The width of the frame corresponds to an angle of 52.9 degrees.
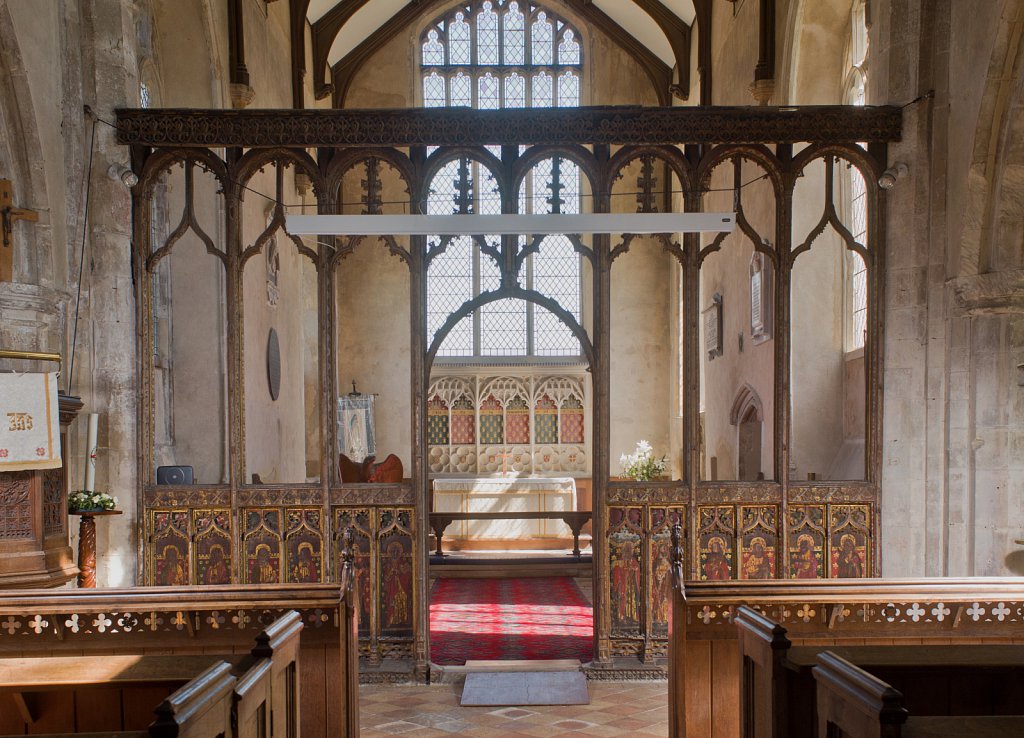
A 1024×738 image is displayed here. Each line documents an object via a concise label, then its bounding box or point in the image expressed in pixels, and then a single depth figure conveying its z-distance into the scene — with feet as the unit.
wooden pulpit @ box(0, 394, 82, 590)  17.65
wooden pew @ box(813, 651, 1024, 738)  8.03
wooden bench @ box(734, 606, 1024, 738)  11.02
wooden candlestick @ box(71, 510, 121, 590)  20.26
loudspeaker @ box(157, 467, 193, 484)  24.50
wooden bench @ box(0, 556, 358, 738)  14.93
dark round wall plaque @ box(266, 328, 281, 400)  34.81
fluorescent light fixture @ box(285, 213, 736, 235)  21.38
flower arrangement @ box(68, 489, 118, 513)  20.39
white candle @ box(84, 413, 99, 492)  21.22
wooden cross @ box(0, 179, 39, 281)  19.33
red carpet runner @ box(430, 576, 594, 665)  24.74
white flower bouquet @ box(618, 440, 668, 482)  37.24
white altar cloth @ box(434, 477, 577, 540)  43.98
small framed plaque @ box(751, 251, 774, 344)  31.12
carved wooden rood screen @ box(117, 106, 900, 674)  22.97
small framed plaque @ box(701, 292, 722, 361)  38.88
